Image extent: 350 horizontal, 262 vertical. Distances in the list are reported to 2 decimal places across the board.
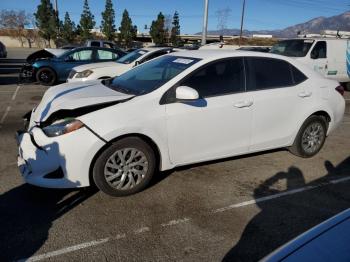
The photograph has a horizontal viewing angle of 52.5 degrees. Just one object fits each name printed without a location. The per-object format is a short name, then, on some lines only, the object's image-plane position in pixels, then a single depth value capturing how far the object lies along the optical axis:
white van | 12.11
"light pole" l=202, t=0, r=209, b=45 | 19.75
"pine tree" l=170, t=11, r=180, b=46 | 68.00
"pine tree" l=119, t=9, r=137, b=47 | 68.00
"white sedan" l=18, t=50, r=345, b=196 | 3.79
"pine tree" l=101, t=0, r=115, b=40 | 65.44
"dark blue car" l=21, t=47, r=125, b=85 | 13.34
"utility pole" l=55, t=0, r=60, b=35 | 44.19
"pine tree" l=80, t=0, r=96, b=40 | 62.69
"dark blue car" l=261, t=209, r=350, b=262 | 1.87
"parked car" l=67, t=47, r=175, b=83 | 10.21
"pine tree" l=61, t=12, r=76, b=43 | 62.44
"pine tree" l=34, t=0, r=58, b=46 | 61.88
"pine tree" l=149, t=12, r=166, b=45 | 66.44
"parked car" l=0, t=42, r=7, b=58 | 26.24
